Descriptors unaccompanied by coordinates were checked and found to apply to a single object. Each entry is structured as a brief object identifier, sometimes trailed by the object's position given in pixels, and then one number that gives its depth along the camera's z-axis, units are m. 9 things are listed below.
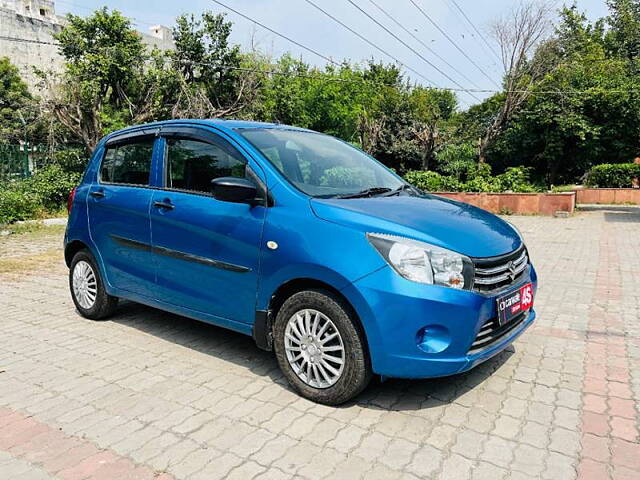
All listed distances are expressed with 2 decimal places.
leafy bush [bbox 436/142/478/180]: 22.73
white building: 32.94
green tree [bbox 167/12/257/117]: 20.34
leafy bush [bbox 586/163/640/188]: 25.25
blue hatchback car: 3.04
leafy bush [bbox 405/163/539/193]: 17.62
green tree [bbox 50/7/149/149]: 15.50
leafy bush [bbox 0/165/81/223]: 12.71
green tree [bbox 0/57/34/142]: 23.72
